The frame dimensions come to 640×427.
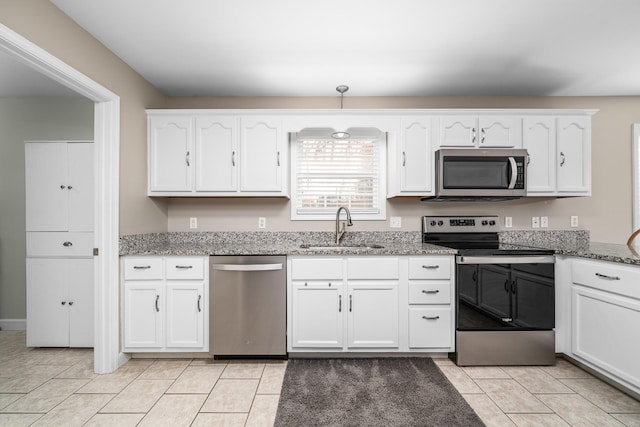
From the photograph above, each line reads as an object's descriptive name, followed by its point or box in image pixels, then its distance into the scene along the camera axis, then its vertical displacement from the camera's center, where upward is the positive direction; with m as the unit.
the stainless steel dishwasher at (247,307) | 2.53 -0.75
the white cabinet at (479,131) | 2.88 +0.74
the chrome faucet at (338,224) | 2.97 -0.11
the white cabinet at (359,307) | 2.56 -0.76
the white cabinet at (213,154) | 2.90 +0.54
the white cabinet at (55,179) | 2.83 +0.31
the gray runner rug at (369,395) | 1.84 -1.20
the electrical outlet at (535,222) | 3.24 -0.11
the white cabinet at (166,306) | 2.54 -0.75
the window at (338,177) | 3.27 +0.37
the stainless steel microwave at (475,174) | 2.80 +0.34
